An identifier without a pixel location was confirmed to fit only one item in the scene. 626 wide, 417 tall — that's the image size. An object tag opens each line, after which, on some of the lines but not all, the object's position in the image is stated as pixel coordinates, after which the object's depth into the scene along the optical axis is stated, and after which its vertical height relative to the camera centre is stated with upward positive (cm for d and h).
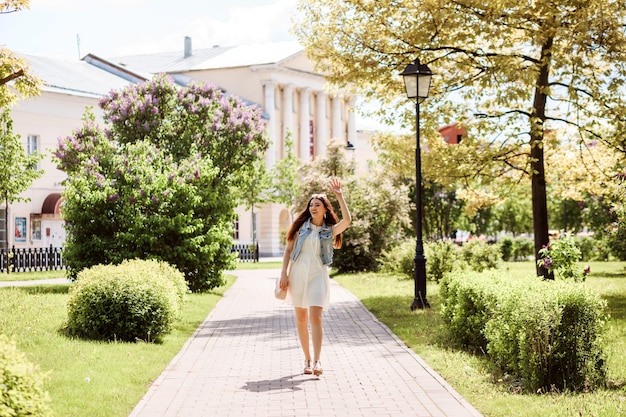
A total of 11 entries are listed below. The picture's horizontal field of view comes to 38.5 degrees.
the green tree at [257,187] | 4926 +265
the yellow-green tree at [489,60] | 1775 +367
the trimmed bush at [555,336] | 805 -97
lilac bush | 1995 +55
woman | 931 -37
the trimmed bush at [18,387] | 493 -84
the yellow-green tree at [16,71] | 1443 +279
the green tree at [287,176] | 5441 +358
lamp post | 1658 +144
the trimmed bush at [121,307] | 1167 -92
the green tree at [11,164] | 2964 +255
